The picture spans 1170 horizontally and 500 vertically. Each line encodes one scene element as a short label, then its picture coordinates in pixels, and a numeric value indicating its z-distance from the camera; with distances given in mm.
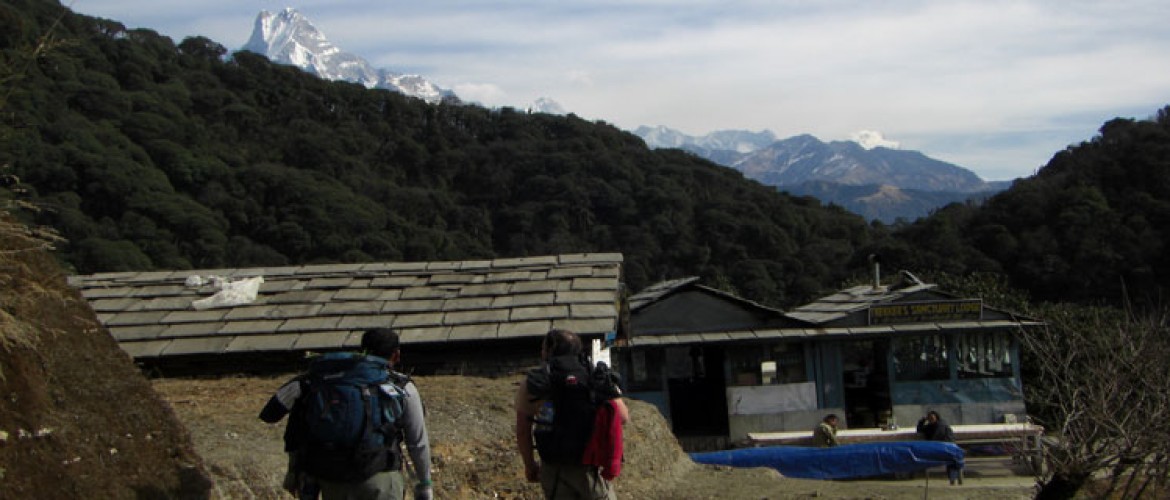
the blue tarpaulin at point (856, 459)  13734
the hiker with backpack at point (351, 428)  5141
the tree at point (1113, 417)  9250
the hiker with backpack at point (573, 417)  5855
